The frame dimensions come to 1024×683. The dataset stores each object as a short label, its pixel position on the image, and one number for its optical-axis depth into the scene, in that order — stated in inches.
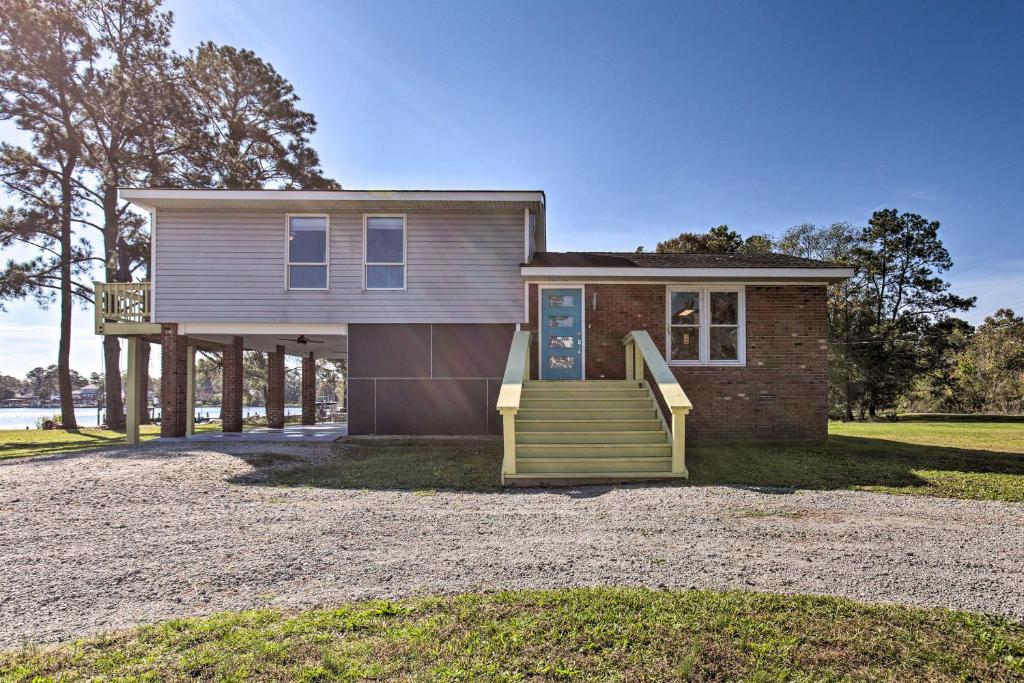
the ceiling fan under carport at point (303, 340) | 555.8
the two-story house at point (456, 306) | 457.1
